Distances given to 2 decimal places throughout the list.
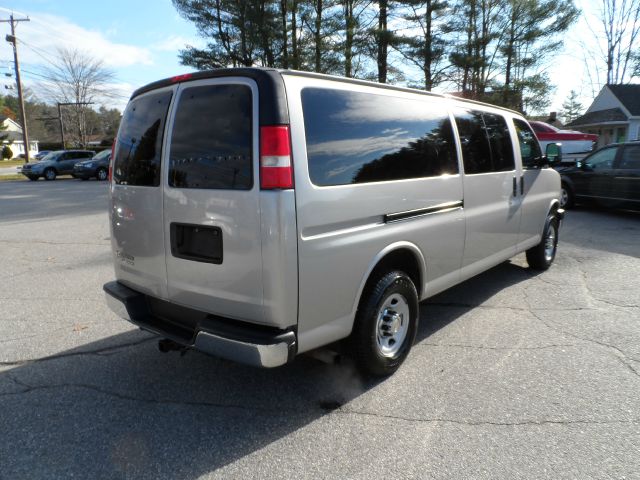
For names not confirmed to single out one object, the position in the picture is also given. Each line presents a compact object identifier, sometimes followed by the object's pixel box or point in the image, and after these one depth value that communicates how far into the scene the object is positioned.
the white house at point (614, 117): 31.22
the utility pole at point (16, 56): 33.58
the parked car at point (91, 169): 24.36
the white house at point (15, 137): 71.92
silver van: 2.61
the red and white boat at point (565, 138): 17.89
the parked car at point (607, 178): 10.41
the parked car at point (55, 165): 25.73
